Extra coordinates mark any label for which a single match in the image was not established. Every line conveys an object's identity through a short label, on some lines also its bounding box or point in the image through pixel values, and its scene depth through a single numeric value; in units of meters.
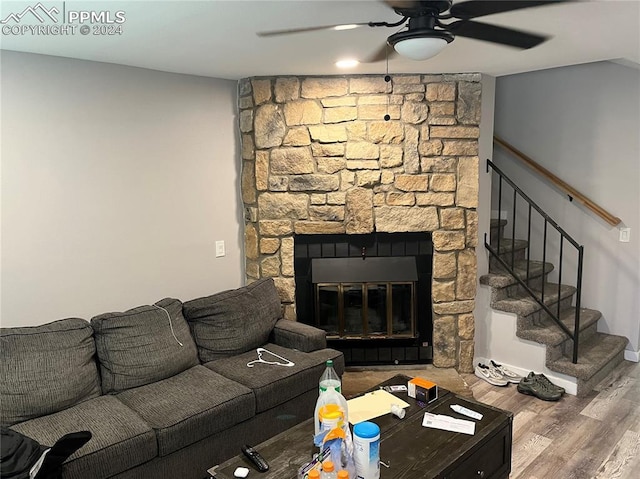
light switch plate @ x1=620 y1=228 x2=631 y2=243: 4.18
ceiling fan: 1.91
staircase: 3.79
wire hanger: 3.10
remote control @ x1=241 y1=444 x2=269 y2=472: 2.00
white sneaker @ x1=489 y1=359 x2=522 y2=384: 3.92
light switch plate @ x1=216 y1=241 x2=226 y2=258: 3.89
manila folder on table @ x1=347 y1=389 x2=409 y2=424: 2.37
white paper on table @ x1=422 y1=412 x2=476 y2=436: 2.25
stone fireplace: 3.70
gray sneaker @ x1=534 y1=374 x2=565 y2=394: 3.67
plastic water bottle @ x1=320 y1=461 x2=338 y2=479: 1.75
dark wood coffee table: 2.00
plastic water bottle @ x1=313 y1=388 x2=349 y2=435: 1.97
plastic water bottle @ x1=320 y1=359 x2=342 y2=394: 2.18
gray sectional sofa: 2.38
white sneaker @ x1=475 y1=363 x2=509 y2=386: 3.86
